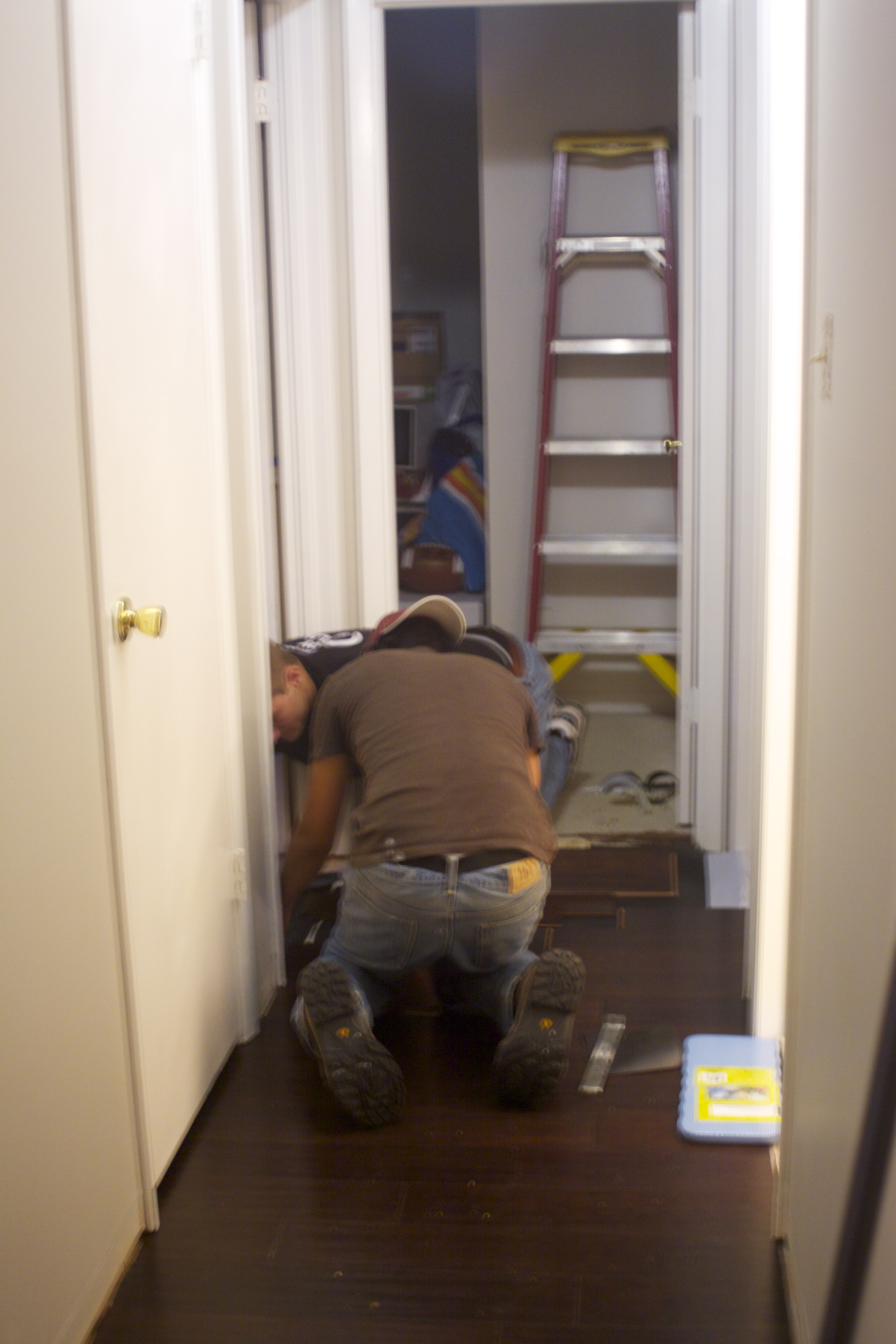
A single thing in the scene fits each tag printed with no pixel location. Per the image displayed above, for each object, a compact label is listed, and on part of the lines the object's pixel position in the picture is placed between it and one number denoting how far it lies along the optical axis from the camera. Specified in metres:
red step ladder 3.46
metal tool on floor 1.95
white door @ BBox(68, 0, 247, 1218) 1.48
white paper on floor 2.67
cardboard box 5.18
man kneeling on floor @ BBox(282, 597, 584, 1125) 1.81
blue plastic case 1.78
